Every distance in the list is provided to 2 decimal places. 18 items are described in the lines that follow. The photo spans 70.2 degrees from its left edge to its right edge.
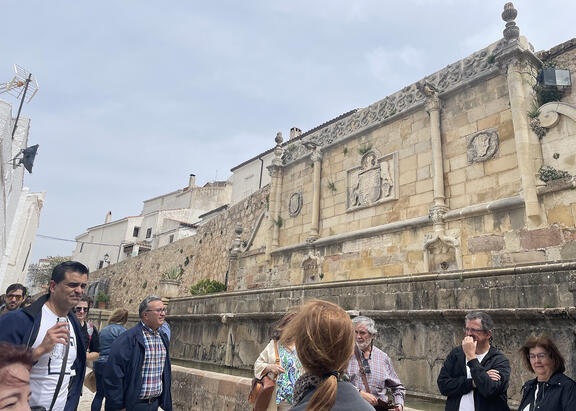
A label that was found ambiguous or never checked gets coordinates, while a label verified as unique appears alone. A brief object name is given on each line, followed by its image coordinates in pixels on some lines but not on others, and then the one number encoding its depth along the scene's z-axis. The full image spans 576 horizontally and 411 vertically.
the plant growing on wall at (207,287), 17.19
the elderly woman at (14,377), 1.47
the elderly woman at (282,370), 3.02
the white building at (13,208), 17.03
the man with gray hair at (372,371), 2.88
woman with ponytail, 1.54
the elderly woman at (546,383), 2.73
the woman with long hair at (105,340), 4.26
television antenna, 19.67
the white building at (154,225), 38.31
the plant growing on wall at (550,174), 7.30
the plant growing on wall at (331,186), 12.41
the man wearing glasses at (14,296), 5.07
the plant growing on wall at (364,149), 11.55
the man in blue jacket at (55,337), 2.54
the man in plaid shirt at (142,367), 3.54
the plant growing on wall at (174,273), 25.29
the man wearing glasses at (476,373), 2.92
